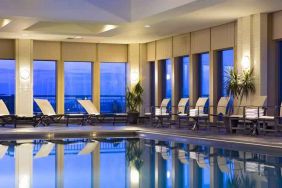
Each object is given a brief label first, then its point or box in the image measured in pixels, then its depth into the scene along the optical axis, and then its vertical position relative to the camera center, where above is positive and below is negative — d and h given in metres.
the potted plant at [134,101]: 16.81 -0.35
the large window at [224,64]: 14.20 +0.78
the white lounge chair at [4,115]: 14.54 -0.70
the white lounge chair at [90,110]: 15.84 -0.61
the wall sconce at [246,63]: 12.51 +0.70
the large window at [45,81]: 18.17 +0.38
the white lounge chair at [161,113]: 14.41 -0.67
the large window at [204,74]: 15.29 +0.52
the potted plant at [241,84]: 12.30 +0.17
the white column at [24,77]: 16.94 +0.50
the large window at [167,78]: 17.31 +0.45
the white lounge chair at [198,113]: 12.82 -0.59
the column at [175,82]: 16.48 +0.30
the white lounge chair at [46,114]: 15.15 -0.70
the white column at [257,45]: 12.20 +1.14
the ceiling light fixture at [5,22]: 13.62 +1.96
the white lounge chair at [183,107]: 14.27 -0.47
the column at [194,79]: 15.53 +0.37
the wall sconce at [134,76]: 18.08 +0.55
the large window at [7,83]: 17.66 +0.30
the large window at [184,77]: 16.31 +0.47
